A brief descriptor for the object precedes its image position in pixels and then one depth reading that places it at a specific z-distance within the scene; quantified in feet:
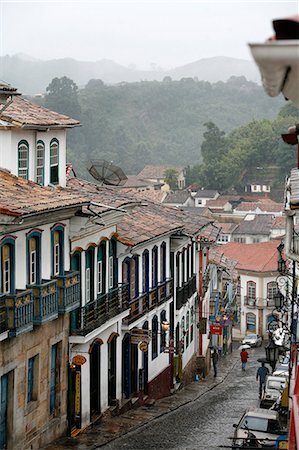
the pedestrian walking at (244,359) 166.58
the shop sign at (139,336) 102.83
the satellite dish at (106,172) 111.75
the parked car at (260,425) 83.87
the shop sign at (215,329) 149.28
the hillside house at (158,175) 583.58
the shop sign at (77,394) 84.89
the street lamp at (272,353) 103.10
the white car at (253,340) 223.10
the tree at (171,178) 574.15
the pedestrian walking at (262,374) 125.90
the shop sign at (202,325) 147.64
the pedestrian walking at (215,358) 153.60
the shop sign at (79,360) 81.56
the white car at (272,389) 107.29
